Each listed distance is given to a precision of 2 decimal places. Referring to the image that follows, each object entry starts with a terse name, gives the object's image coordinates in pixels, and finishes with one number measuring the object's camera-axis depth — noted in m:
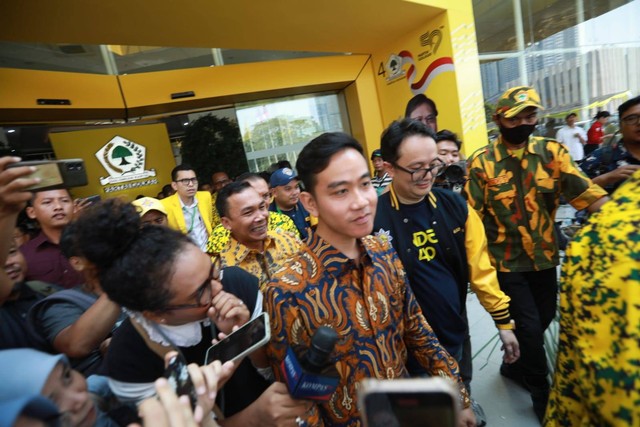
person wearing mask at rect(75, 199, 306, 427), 1.04
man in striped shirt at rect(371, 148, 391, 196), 3.70
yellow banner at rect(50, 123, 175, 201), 5.55
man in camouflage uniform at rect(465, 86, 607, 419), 2.00
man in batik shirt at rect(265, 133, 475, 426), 1.07
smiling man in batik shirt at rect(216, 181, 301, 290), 2.05
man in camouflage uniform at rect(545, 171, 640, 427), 0.63
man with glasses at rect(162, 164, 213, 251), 3.94
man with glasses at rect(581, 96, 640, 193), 2.13
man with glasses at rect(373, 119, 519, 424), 1.68
